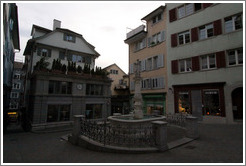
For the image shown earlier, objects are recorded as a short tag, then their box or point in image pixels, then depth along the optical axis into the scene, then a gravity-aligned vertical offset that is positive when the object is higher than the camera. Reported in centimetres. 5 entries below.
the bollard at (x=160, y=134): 686 -173
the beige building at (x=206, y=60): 1395 +451
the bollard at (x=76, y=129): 858 -183
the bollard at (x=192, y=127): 891 -176
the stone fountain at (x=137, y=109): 876 -70
